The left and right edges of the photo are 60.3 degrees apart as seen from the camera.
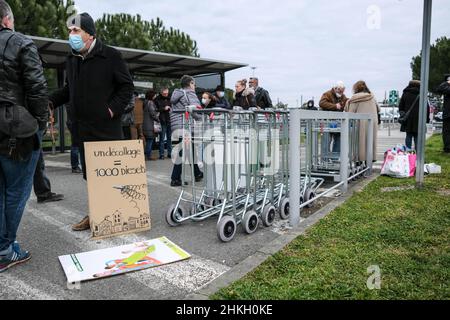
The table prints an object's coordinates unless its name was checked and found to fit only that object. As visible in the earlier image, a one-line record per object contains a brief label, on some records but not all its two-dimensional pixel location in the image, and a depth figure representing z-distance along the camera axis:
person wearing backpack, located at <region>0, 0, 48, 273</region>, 2.72
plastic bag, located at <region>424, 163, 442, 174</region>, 6.87
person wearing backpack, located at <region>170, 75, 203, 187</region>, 6.23
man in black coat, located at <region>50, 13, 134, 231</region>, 3.66
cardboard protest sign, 3.63
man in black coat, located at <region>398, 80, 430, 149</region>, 8.24
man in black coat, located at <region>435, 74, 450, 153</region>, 8.74
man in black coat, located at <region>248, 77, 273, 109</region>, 8.44
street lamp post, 5.31
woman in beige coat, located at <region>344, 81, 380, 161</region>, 7.07
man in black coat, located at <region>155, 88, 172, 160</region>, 9.83
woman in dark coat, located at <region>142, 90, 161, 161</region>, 9.45
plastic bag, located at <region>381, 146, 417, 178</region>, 6.61
